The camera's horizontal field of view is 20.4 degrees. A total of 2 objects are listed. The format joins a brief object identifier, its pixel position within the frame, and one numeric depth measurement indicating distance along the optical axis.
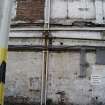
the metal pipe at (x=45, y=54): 7.48
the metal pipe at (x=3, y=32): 3.50
